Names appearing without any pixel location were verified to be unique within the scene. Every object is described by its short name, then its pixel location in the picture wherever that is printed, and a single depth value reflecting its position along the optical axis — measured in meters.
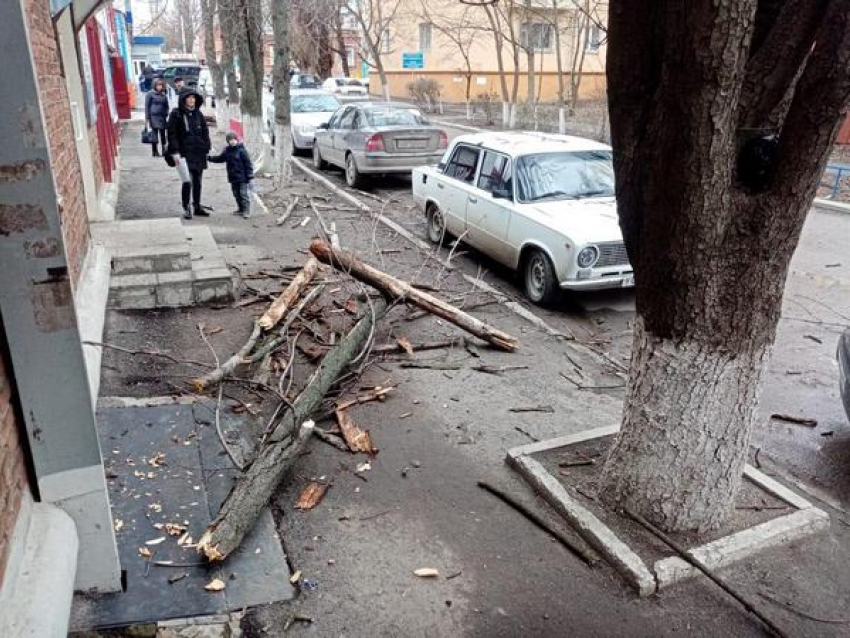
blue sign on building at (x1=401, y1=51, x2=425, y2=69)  38.53
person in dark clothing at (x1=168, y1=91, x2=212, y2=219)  10.65
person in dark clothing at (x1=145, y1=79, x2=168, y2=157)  15.31
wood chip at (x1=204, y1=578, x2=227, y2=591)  3.36
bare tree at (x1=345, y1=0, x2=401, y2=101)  31.11
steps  6.92
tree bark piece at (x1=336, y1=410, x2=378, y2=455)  4.82
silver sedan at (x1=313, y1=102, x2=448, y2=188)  14.31
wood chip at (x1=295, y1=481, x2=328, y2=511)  4.15
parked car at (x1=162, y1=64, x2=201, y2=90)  39.84
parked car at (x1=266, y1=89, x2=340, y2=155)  19.88
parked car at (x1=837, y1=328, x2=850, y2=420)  5.06
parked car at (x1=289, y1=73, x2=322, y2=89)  35.36
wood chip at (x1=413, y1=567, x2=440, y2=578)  3.60
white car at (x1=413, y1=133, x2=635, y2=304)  7.44
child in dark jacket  10.86
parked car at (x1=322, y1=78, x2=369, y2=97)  34.19
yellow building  38.22
